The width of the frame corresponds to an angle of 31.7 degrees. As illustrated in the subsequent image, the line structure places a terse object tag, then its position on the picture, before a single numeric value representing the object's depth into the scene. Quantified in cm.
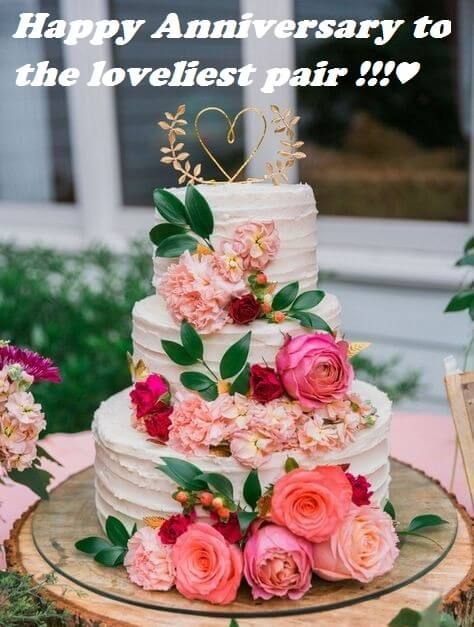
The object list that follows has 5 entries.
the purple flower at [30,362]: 146
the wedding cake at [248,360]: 145
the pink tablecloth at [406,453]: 195
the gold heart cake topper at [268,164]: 157
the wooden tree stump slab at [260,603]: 134
